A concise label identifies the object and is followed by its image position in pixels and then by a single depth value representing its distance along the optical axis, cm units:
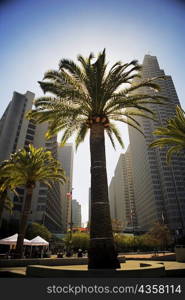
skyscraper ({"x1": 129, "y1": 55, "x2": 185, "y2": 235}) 10050
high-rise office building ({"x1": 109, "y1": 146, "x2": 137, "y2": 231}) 16888
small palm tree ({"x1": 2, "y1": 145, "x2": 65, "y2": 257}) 1978
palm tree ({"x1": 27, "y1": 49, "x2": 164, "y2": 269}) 1112
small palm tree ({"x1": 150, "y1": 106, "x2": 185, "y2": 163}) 1688
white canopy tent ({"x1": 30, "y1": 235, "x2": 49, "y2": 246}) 2345
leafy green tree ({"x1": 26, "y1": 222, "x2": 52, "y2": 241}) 4990
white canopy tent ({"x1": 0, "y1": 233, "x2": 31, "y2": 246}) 2234
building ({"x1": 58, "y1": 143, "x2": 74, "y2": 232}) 17550
